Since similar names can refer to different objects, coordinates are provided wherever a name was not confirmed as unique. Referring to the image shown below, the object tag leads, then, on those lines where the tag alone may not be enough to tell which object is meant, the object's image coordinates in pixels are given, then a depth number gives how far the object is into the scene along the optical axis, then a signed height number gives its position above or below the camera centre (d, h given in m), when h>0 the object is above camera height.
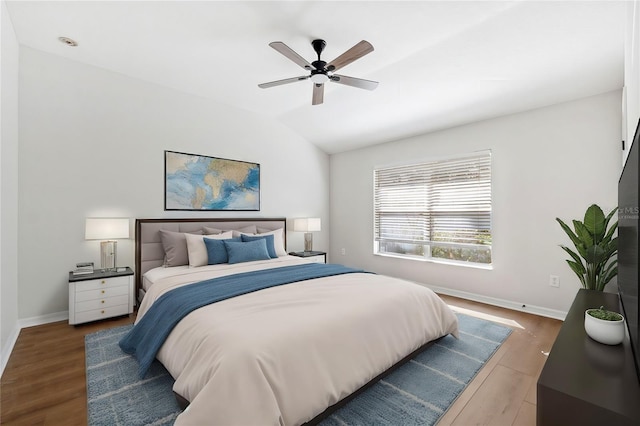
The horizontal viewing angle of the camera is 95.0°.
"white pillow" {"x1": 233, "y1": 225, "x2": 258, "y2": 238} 4.14 -0.26
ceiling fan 2.25 +1.24
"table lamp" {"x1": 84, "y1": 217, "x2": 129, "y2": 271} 3.06 -0.23
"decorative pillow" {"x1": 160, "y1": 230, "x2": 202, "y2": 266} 3.45 -0.43
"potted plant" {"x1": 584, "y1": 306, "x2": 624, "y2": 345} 1.47 -0.59
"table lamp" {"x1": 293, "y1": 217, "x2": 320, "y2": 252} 4.82 -0.20
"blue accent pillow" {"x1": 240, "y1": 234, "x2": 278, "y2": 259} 3.81 -0.37
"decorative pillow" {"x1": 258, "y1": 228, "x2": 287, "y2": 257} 4.19 -0.42
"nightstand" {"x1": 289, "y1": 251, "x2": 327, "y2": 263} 4.64 -0.70
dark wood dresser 0.99 -0.67
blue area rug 1.69 -1.18
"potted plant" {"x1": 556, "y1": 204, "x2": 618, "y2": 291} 2.56 -0.29
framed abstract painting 3.82 +0.40
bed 1.37 -0.75
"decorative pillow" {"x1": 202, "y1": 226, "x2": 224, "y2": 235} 3.85 -0.25
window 3.90 +0.04
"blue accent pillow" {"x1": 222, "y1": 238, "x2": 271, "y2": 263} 3.47 -0.48
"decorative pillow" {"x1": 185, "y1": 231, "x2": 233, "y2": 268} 3.39 -0.46
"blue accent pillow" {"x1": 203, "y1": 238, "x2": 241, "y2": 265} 3.43 -0.47
